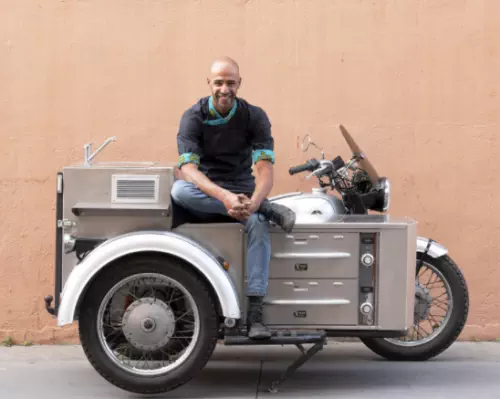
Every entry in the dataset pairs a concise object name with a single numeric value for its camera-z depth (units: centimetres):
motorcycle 552
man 552
